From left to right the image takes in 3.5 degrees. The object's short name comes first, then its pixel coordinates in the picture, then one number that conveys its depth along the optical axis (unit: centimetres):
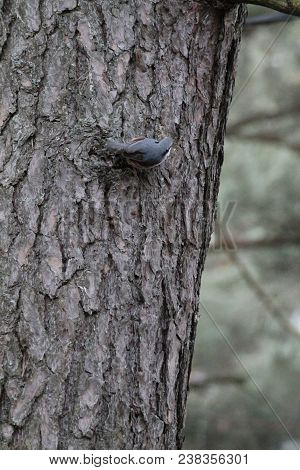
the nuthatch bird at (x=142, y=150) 839
